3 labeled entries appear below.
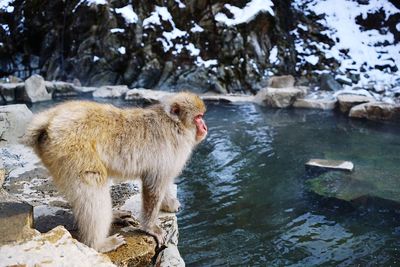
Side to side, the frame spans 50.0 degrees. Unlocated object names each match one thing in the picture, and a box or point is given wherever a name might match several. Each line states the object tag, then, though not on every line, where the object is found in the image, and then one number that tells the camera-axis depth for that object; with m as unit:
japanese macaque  2.13
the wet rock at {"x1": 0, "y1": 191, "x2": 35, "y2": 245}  1.95
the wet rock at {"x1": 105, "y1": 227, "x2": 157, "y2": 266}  2.25
